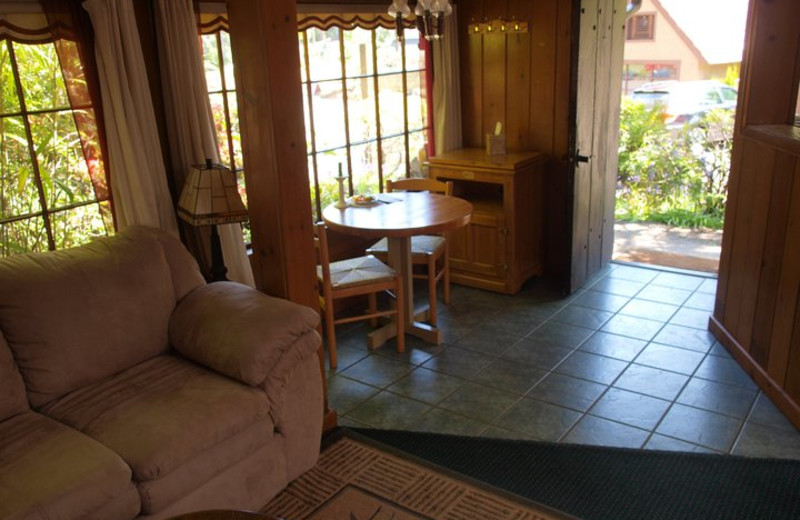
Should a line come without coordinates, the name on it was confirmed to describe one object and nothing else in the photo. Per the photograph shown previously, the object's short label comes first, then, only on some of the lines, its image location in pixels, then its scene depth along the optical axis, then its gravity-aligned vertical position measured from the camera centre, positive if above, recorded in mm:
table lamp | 2906 -527
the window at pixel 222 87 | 3383 -63
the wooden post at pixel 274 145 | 2484 -279
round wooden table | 3448 -794
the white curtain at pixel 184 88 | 2996 -53
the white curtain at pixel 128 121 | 2768 -182
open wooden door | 4082 -457
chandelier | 2857 +220
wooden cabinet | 4316 -1038
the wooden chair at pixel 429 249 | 3926 -1079
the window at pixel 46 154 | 2707 -297
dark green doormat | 2391 -1564
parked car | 6898 -443
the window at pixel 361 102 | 3996 -211
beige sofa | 1998 -1083
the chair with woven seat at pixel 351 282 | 3480 -1102
